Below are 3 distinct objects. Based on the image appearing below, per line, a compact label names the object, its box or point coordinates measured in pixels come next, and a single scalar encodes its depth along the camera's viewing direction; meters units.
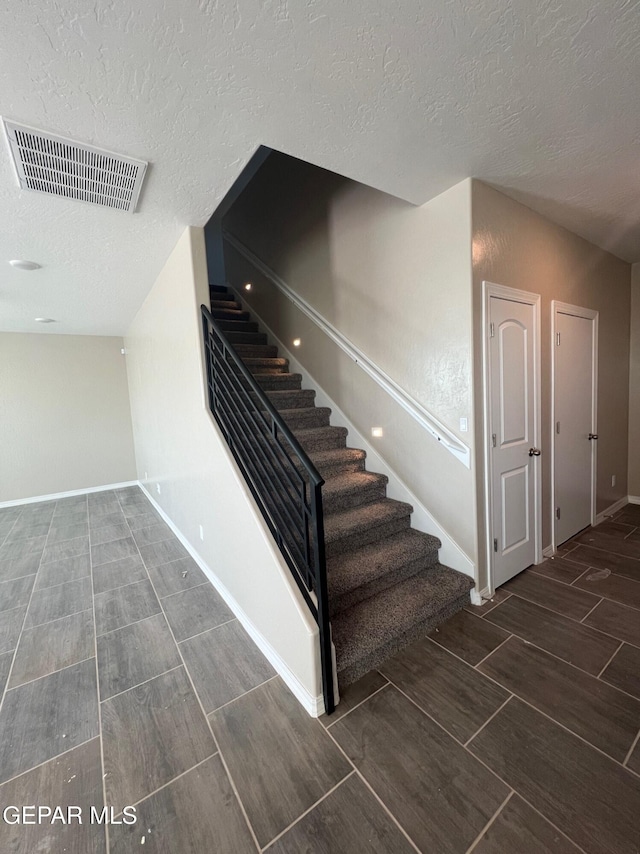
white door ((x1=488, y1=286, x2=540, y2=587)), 2.31
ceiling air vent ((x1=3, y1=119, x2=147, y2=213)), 1.50
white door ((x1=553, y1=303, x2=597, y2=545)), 2.87
